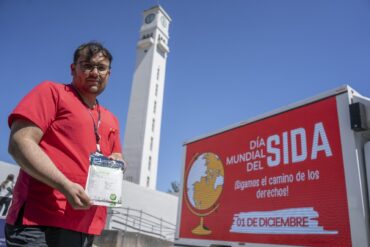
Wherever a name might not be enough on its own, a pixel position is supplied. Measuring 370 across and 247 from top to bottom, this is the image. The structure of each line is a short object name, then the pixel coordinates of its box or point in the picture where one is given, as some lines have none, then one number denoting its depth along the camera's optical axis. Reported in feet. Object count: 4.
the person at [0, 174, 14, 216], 37.72
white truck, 10.19
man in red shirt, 4.75
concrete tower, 143.43
